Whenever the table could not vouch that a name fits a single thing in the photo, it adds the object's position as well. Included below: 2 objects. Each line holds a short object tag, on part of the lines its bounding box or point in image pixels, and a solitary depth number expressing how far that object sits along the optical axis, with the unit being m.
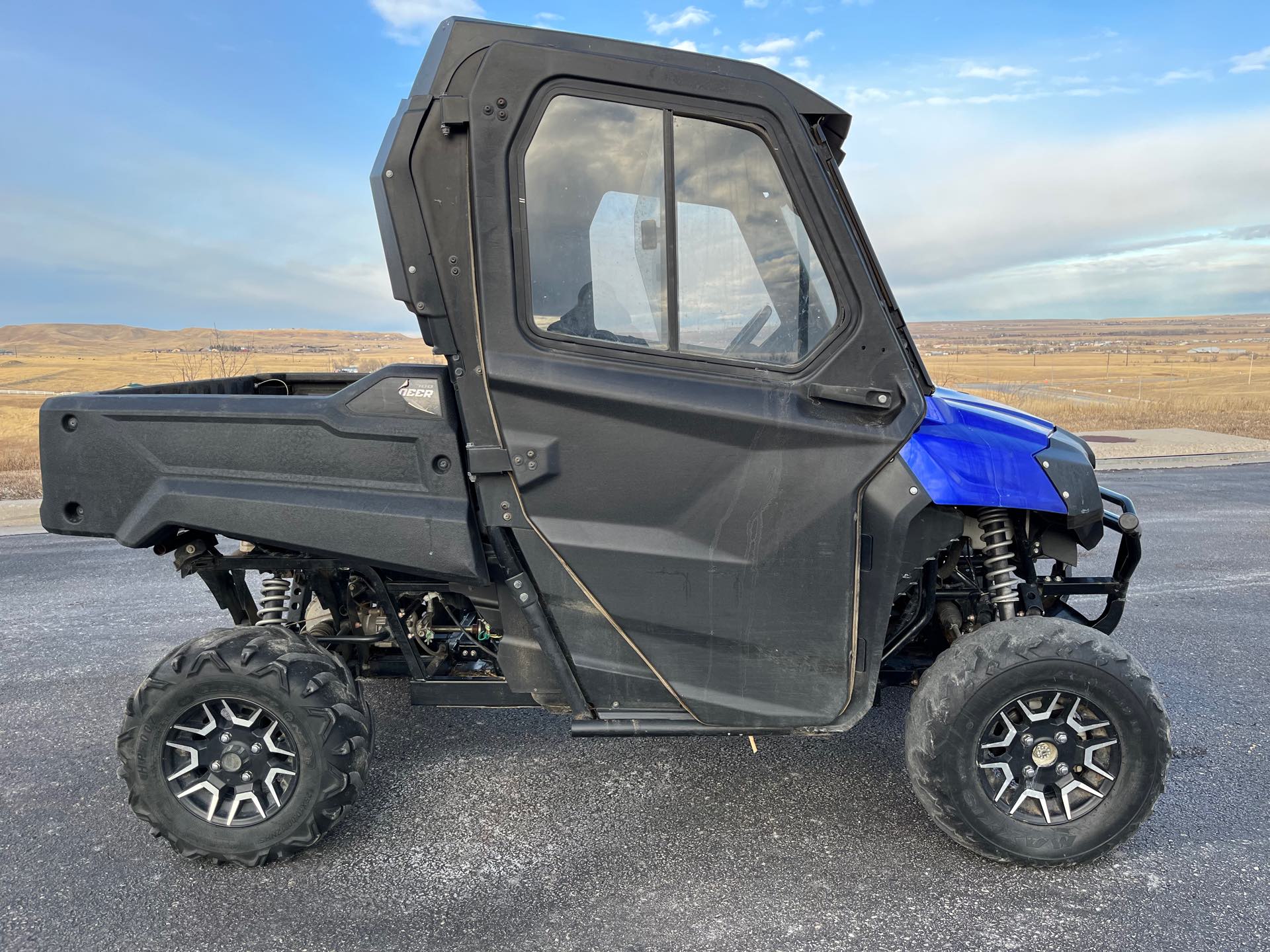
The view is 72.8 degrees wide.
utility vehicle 2.89
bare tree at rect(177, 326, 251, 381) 22.28
